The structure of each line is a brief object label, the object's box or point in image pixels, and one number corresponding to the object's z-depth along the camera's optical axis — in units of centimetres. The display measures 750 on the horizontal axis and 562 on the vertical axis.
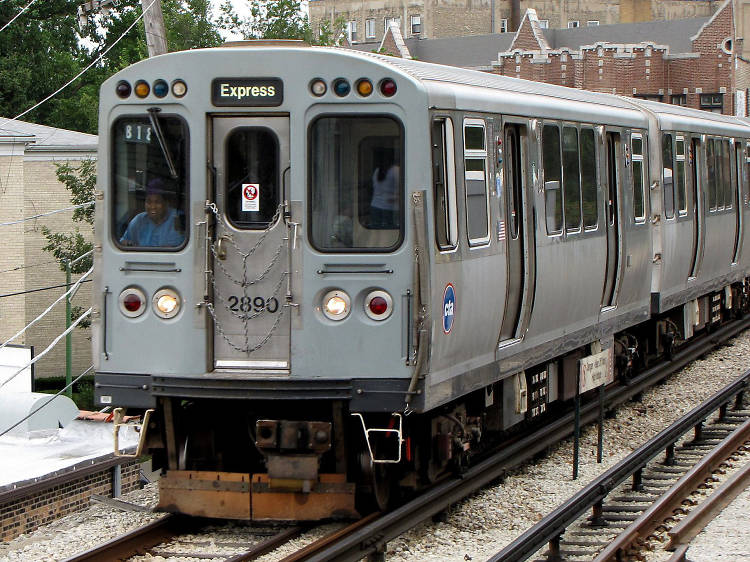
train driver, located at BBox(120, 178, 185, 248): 1723
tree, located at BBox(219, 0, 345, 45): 7856
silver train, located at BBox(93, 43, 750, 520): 1662
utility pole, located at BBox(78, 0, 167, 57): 2744
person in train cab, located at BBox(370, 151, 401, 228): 1664
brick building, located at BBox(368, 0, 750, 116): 10387
